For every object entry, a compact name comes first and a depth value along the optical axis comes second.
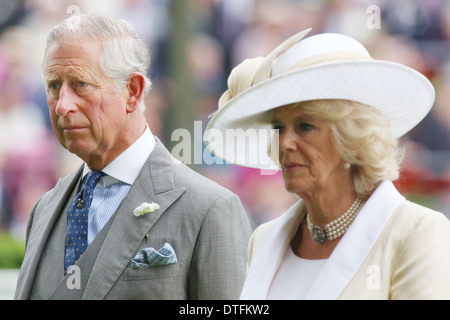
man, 6.29
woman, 5.34
